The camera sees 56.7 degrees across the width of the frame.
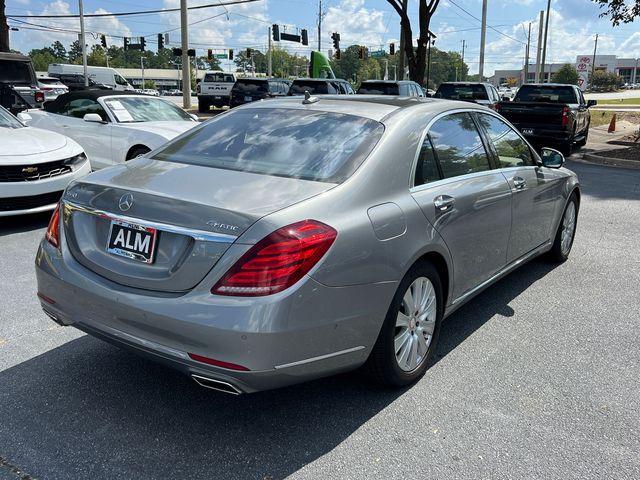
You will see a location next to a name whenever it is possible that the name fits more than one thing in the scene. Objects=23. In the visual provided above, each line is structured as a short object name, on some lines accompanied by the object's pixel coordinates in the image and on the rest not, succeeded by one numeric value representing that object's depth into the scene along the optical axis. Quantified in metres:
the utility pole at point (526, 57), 69.56
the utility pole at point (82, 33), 45.22
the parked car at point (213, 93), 29.69
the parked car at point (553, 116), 14.20
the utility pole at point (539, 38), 47.62
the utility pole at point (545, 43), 44.16
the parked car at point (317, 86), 19.98
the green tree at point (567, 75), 92.06
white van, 48.19
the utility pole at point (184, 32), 33.44
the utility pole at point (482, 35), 39.66
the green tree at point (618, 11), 15.05
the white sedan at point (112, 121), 8.75
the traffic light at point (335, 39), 43.88
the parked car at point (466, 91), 19.11
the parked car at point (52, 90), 27.72
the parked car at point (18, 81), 15.41
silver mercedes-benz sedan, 2.55
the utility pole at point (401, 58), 33.06
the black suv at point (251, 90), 23.75
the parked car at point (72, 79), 45.91
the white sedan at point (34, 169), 6.51
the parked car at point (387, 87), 17.55
